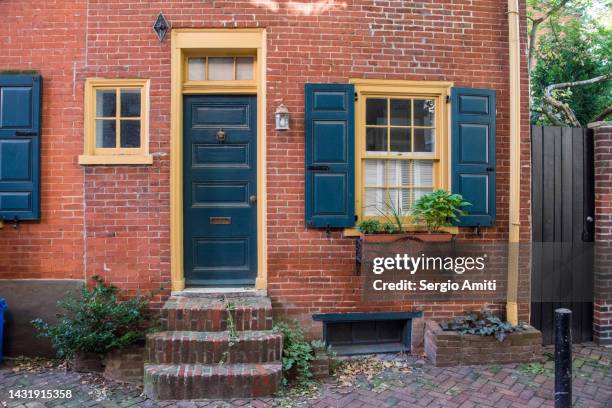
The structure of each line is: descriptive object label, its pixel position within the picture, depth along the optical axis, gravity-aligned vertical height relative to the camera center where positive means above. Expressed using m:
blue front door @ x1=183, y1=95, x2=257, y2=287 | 4.90 +0.27
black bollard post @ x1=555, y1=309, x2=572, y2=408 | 3.05 -1.09
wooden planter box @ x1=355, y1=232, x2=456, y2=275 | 4.56 -0.37
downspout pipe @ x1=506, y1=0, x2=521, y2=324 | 4.94 +0.87
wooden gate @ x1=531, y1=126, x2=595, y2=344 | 5.13 -0.21
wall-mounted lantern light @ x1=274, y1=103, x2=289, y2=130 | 4.63 +1.00
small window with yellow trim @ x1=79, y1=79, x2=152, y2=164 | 4.72 +1.04
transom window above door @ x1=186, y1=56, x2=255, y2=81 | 4.95 +1.66
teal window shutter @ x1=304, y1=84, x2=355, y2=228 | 4.73 +0.60
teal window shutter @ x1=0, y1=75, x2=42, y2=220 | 4.63 +0.70
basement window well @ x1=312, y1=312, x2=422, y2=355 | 4.80 -1.41
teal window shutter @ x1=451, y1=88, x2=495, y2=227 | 4.88 +0.64
